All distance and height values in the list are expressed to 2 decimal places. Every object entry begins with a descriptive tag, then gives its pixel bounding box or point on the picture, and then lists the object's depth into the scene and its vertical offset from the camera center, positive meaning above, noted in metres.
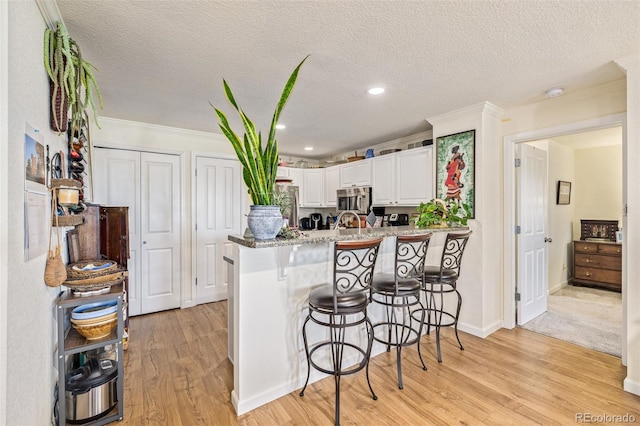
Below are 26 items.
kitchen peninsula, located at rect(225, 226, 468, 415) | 1.87 -0.65
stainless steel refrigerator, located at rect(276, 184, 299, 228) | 4.38 +0.34
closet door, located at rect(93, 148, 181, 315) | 3.51 +0.00
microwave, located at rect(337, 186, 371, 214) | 4.45 +0.21
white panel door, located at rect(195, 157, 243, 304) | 4.03 -0.08
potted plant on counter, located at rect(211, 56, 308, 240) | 1.76 +0.25
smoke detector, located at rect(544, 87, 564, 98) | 2.54 +1.06
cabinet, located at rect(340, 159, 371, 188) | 4.42 +0.62
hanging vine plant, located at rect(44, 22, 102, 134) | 1.50 +0.76
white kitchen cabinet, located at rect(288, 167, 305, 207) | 5.18 +0.59
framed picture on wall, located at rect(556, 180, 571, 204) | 4.67 +0.31
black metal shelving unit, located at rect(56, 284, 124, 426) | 1.60 -0.75
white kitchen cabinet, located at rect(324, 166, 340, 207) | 5.06 +0.49
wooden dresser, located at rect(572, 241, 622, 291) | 4.43 -0.83
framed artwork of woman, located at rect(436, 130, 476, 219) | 3.07 +0.48
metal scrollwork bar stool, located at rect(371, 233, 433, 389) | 2.13 -0.57
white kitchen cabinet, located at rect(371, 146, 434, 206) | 3.60 +0.46
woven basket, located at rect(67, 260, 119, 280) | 1.71 -0.35
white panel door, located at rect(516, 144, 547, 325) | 3.25 -0.25
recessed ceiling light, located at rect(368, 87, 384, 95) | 2.56 +1.09
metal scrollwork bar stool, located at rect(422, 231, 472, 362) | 2.48 -0.54
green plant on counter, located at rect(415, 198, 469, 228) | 2.97 -0.03
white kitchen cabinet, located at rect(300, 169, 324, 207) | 5.32 +0.45
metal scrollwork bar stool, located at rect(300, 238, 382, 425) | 1.74 -0.57
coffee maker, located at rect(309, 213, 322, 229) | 5.65 -0.16
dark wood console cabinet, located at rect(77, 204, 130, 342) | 2.24 -0.18
